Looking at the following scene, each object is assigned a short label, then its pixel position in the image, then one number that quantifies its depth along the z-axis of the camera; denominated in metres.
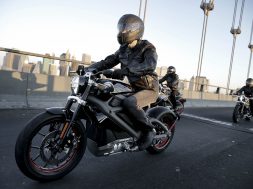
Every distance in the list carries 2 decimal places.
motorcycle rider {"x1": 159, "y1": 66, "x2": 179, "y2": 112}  9.92
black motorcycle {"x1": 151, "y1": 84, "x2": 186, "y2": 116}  9.54
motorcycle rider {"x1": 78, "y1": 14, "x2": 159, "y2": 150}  3.78
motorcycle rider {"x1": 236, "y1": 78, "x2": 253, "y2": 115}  12.28
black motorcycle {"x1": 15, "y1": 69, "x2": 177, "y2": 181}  3.02
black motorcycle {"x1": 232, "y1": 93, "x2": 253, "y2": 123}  11.28
